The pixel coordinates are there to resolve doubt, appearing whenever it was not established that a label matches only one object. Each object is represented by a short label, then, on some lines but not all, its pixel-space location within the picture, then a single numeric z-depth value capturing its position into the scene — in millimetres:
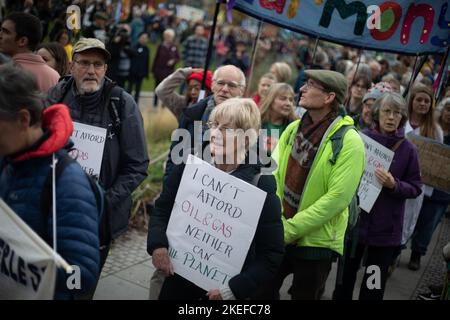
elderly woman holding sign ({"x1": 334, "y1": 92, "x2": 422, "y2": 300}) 4203
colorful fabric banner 4809
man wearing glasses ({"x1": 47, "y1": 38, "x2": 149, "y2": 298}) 3326
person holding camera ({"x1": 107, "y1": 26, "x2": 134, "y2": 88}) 11433
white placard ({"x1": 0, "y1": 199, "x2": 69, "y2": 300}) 1884
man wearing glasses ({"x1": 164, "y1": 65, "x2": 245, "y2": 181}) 4438
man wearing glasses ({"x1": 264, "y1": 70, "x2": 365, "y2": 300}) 3408
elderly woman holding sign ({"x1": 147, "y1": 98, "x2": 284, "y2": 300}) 2703
